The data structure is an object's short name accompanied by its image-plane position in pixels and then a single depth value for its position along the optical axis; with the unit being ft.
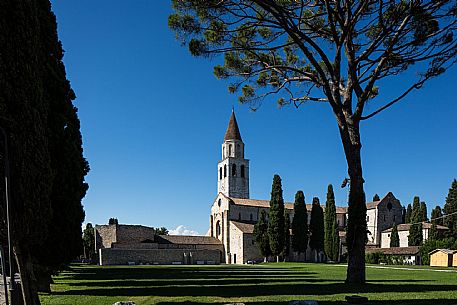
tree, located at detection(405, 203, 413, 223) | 204.11
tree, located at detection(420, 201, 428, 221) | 182.60
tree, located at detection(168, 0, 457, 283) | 45.09
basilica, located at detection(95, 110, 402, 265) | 165.07
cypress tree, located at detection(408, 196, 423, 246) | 166.15
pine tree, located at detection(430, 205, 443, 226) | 181.27
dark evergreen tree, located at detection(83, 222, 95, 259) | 190.21
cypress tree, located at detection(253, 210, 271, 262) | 152.56
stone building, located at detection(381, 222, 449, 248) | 168.86
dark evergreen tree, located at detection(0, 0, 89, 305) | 22.65
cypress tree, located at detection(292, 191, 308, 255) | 159.33
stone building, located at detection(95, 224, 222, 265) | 153.99
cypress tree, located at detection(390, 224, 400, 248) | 177.06
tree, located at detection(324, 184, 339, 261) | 159.84
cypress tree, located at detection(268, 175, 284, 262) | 145.89
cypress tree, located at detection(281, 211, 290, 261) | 152.04
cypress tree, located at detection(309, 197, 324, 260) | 162.30
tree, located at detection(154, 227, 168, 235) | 287.28
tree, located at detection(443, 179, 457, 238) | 156.97
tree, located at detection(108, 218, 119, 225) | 219.24
